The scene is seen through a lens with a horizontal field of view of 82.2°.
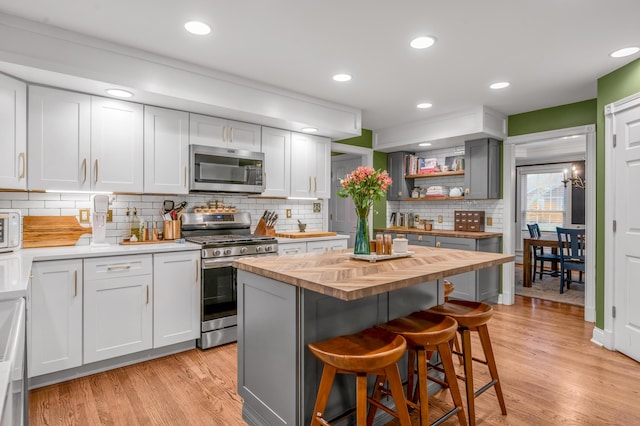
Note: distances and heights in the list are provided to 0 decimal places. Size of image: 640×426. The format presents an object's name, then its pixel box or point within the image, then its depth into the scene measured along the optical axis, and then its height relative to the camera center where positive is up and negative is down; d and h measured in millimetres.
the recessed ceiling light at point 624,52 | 2838 +1269
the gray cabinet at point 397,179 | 5773 +531
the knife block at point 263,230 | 4312 -208
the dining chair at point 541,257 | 5903 -716
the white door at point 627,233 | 3027 -168
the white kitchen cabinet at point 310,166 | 4375 +578
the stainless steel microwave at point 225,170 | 3518 +430
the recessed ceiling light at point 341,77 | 3398 +1273
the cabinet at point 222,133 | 3545 +808
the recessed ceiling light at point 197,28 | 2459 +1266
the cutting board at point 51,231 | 2922 -156
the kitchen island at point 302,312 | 1769 -544
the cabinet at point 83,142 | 2758 +561
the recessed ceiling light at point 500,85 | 3596 +1274
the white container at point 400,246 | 2479 -227
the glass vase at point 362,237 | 2322 -156
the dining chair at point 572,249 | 5219 -530
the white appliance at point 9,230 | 2501 -125
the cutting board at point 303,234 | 4203 -261
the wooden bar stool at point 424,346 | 1765 -665
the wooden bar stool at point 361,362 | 1508 -618
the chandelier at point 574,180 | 7187 +650
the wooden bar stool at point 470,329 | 2049 -681
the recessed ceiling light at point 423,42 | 2670 +1268
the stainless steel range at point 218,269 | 3273 -523
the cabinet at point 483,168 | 4789 +597
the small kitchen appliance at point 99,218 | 2975 -49
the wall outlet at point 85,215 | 3180 -26
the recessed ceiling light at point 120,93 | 2898 +961
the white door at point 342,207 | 6100 +94
